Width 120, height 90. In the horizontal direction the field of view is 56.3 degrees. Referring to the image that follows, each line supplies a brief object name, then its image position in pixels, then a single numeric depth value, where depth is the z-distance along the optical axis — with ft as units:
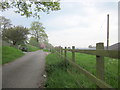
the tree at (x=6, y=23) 132.69
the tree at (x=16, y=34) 90.53
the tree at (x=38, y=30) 161.44
